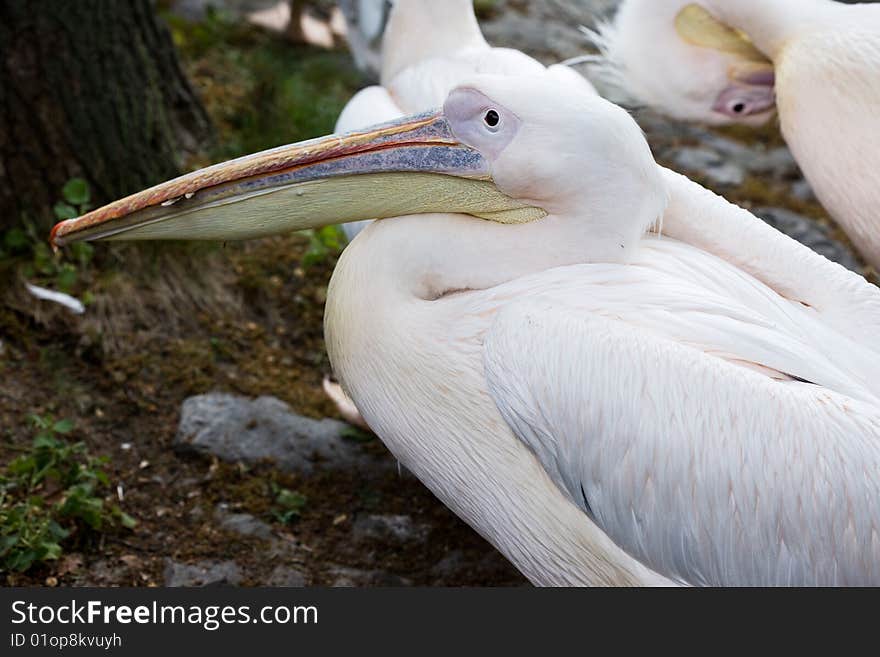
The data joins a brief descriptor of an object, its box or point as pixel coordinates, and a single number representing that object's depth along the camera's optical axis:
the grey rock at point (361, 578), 3.17
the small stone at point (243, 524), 3.28
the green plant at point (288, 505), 3.36
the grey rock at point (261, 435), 3.51
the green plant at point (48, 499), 2.96
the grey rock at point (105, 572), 3.02
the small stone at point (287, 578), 3.12
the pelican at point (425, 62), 3.52
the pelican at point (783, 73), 3.36
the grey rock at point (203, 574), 3.06
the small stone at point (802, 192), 5.22
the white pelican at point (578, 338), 2.23
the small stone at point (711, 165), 5.26
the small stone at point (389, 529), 3.36
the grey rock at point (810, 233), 4.75
